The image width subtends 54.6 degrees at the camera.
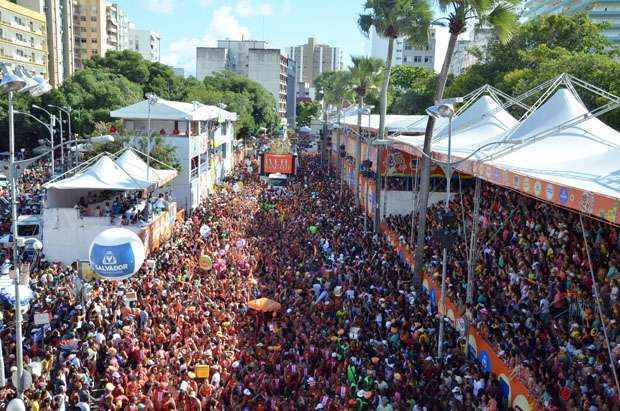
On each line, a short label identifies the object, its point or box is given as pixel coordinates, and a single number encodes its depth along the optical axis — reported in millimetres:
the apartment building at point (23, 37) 58375
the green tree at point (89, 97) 50781
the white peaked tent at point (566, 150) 11836
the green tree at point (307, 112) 130000
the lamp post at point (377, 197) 27938
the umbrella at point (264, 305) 16531
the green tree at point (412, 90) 54281
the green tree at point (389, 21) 22083
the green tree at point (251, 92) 81056
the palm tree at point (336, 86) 49981
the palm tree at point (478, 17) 17062
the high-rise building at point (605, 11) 83875
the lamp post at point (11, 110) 10625
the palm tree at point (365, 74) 36469
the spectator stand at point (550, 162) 11062
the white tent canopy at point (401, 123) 30716
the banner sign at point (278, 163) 43531
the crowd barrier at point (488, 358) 11461
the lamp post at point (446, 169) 13492
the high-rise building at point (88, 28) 87000
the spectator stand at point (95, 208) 22453
